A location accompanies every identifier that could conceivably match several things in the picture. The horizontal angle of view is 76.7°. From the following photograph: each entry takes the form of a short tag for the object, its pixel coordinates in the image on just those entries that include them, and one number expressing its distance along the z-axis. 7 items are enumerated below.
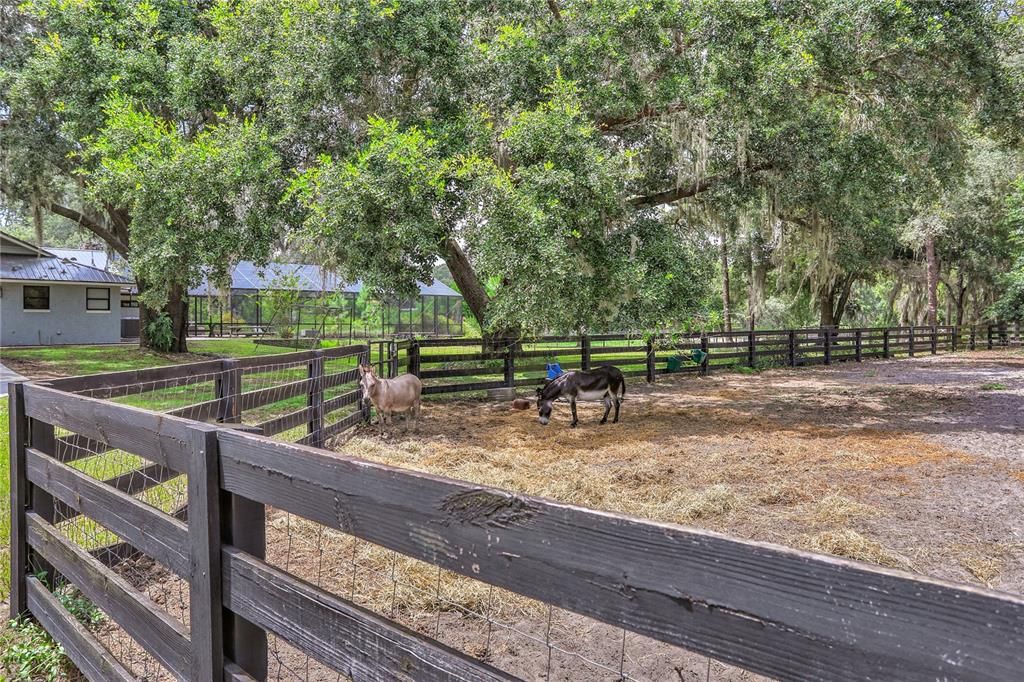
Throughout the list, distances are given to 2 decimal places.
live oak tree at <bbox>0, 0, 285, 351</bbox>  10.77
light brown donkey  8.61
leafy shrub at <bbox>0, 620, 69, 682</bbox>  2.90
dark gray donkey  9.71
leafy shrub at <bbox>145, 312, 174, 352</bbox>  20.38
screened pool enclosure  29.64
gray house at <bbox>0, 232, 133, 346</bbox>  23.44
